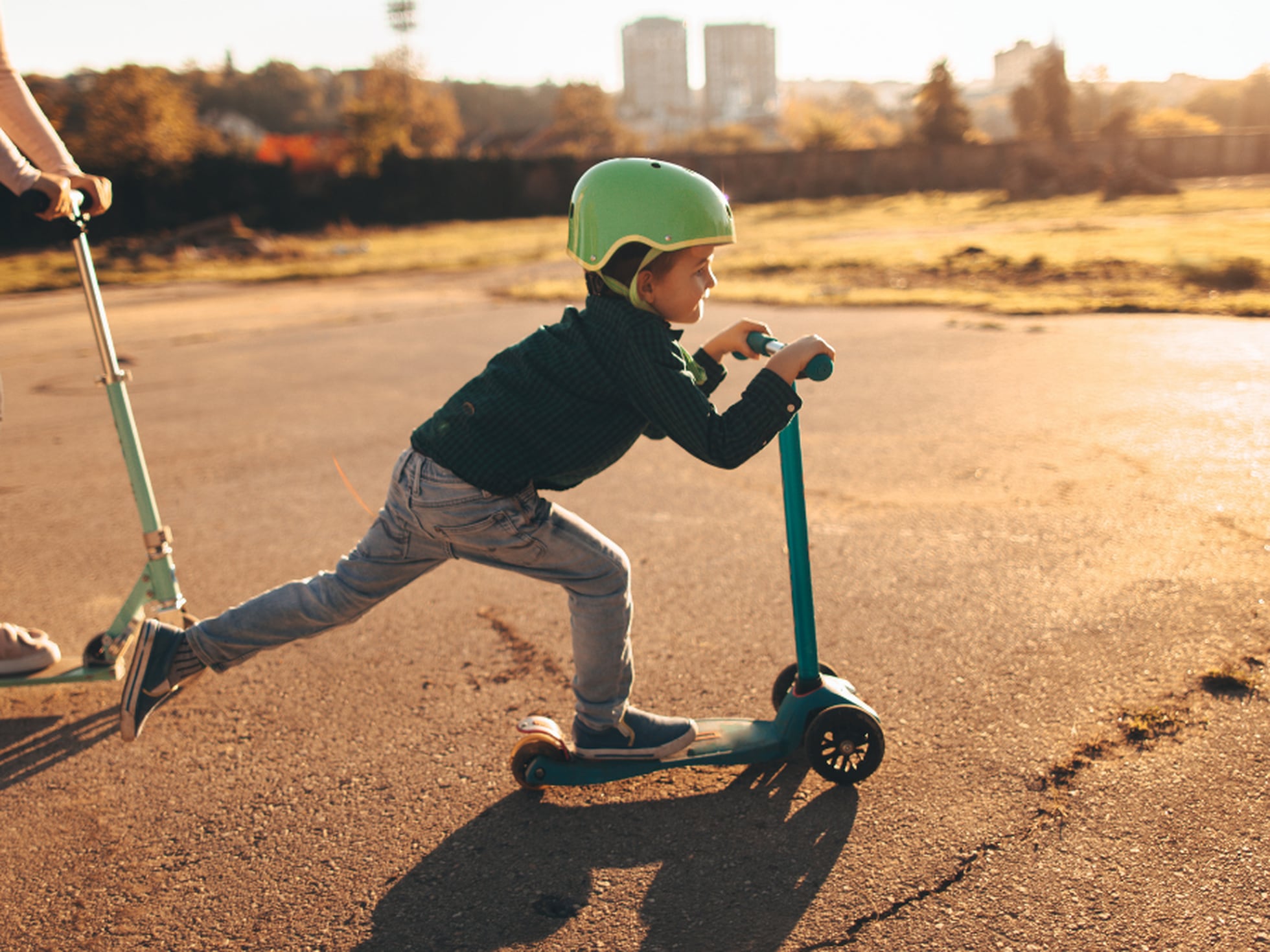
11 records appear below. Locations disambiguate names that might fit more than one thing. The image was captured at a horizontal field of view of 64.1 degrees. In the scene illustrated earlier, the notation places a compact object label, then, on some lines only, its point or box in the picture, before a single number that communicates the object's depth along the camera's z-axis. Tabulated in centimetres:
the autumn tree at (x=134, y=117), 4138
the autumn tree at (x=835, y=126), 5950
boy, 213
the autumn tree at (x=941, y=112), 5169
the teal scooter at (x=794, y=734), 245
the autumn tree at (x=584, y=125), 7638
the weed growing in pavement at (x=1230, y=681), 280
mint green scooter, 304
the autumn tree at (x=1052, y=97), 5819
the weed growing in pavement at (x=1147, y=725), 260
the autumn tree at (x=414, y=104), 6822
